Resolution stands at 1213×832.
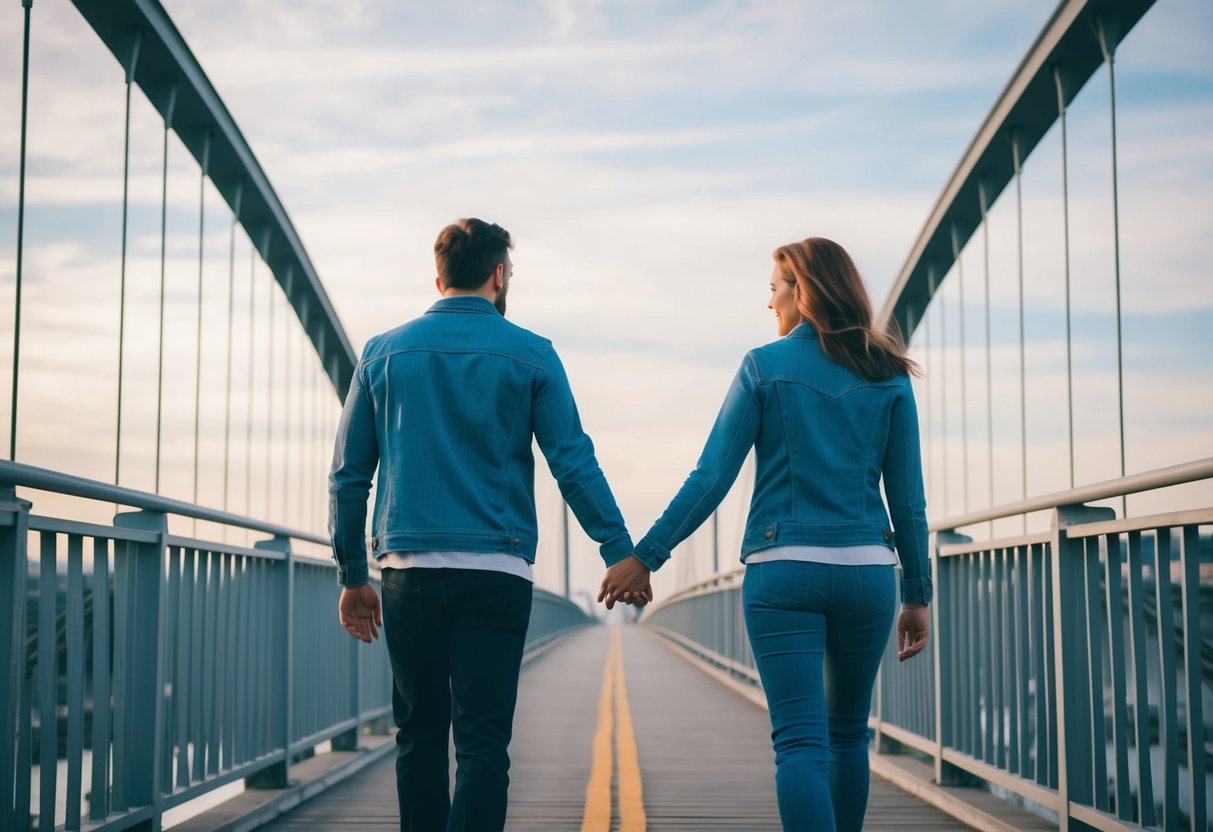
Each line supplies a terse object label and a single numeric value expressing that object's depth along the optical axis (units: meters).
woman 3.46
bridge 3.97
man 3.53
